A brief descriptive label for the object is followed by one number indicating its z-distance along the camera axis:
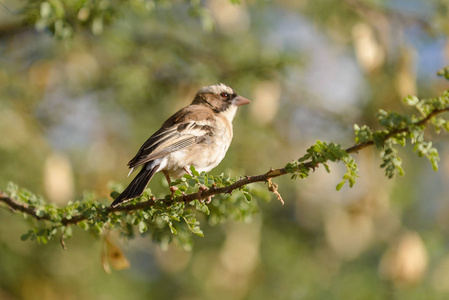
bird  8.48
